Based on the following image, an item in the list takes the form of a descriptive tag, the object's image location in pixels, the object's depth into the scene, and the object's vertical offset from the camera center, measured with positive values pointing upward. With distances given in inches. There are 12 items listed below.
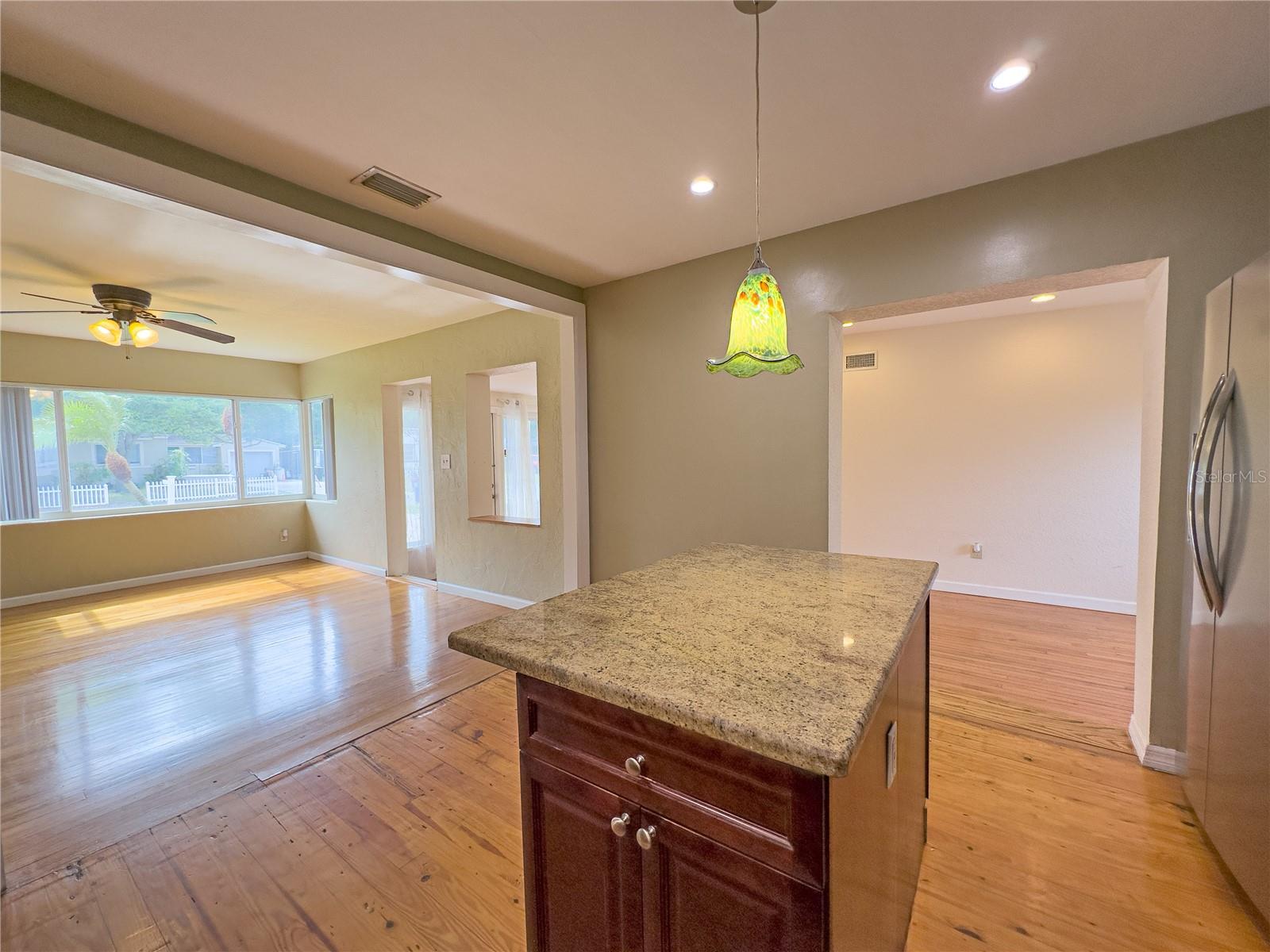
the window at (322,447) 249.8 +5.9
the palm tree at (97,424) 196.9 +15.1
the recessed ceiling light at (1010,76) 63.5 +48.9
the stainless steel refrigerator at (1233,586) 56.4 -17.8
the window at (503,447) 191.9 +4.0
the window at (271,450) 254.5 +4.6
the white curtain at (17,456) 187.0 +2.3
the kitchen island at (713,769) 30.2 -22.9
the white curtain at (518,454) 268.8 +0.5
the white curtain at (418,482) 237.8 -12.8
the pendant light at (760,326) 56.1 +14.3
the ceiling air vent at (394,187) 86.8 +49.6
